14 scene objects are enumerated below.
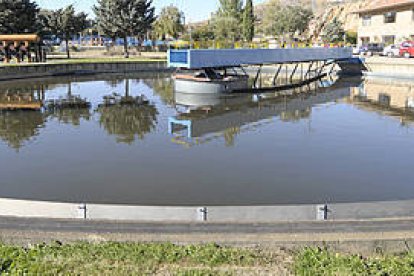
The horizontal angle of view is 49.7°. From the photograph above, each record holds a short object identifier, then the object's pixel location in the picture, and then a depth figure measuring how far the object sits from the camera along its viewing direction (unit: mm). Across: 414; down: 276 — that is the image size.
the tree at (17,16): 53562
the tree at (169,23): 88881
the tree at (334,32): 79812
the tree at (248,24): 91875
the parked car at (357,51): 56700
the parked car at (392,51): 49375
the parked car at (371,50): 54531
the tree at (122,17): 64438
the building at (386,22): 57125
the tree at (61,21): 67062
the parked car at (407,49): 46531
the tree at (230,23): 91194
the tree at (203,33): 88625
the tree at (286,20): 92125
